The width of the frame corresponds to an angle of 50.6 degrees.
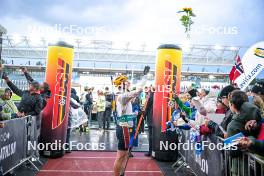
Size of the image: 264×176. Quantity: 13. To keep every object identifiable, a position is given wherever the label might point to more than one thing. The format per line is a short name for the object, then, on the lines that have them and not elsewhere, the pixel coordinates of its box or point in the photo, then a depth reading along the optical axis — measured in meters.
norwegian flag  5.36
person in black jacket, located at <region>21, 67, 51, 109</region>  6.89
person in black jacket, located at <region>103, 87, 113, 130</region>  12.66
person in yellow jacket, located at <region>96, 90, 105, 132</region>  12.52
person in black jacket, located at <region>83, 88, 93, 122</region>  13.61
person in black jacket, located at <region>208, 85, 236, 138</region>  3.97
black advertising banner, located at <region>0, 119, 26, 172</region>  4.63
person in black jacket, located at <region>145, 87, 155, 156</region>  7.95
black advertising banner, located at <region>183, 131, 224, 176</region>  3.87
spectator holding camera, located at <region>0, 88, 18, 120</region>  6.67
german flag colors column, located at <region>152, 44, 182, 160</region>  7.29
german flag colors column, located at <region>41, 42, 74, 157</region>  7.27
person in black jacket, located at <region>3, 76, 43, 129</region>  6.30
